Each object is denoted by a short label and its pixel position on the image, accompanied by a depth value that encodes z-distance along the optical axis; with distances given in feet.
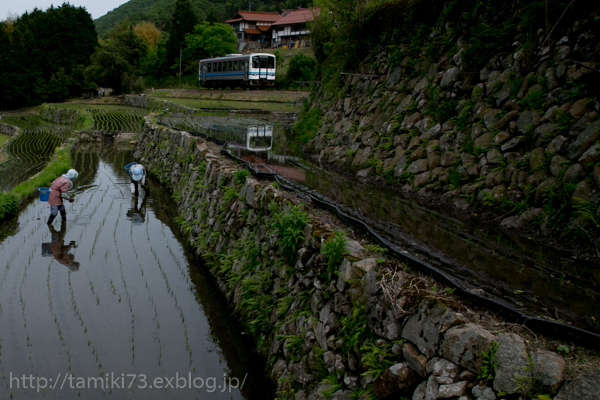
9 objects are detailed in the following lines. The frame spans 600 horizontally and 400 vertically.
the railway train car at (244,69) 140.46
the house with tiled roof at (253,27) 248.52
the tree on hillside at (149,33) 273.54
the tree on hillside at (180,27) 217.56
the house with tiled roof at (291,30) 215.92
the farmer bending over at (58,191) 38.09
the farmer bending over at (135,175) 49.32
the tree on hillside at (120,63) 192.44
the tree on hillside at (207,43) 204.54
